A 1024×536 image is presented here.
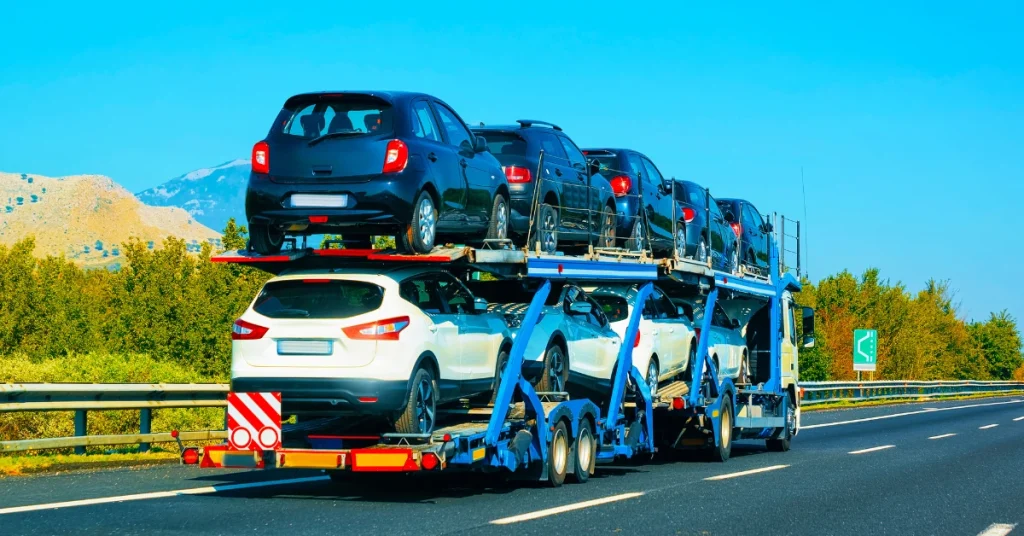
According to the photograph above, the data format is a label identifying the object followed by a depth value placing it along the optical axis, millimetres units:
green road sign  55750
